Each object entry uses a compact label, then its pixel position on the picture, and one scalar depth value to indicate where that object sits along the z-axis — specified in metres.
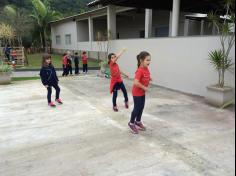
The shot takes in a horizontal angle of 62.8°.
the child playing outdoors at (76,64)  10.54
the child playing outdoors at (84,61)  10.62
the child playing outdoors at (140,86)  3.28
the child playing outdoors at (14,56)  13.89
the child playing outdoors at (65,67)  9.65
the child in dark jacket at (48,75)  4.83
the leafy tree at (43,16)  20.54
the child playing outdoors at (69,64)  9.89
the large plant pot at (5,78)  7.93
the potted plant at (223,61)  4.71
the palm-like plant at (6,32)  16.36
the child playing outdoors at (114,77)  4.53
